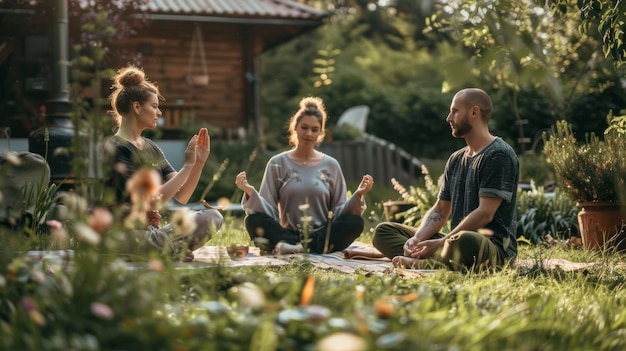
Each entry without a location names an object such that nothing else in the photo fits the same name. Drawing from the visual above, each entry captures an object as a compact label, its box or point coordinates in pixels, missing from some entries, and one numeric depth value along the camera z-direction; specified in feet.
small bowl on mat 20.88
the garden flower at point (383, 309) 8.80
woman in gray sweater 23.86
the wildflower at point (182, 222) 10.50
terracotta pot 23.38
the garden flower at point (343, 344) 7.21
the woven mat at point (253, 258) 18.81
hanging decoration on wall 56.13
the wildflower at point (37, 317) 8.41
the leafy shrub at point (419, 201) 27.84
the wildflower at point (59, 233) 9.68
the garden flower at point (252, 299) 8.60
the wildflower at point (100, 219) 9.13
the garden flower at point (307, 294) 9.25
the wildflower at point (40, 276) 9.73
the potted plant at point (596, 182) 23.34
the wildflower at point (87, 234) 8.77
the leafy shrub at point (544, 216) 27.27
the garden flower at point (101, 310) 8.43
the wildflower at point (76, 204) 9.98
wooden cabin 54.39
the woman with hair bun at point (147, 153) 18.24
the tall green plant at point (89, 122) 10.95
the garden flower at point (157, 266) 9.09
